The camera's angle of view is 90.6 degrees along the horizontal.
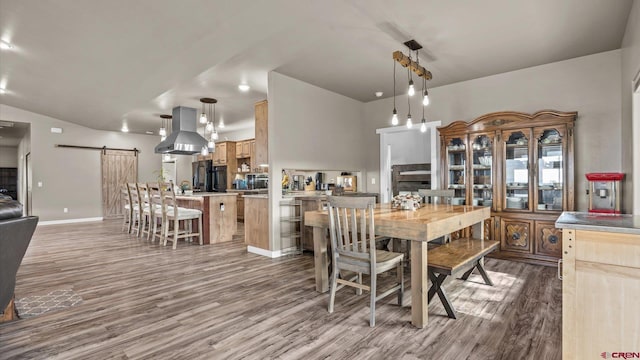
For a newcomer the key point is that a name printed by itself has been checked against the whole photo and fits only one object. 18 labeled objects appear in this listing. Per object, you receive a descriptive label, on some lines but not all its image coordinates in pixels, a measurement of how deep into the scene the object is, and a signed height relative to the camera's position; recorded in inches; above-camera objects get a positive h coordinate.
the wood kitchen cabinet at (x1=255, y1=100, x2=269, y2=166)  186.5 +27.9
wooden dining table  95.7 -16.9
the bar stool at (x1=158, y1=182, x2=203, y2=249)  206.5 -23.3
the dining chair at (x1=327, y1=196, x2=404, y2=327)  98.3 -25.5
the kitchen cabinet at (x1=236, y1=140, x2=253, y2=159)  341.7 +34.1
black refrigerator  359.9 +2.6
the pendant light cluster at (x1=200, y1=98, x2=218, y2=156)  232.1 +58.0
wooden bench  100.5 -27.5
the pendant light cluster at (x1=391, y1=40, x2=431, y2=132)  131.0 +50.0
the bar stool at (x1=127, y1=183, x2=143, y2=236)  244.7 -18.7
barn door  353.7 +6.2
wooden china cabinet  157.4 +1.2
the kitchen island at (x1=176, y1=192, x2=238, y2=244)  220.7 -24.6
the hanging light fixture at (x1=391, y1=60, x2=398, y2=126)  142.1 +57.4
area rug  108.9 -44.2
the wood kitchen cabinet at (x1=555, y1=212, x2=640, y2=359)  60.2 -22.0
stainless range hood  252.2 +36.3
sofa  68.6 -13.0
